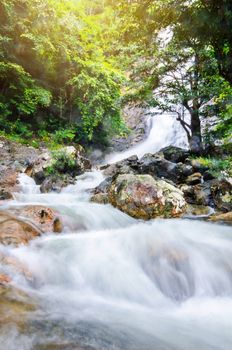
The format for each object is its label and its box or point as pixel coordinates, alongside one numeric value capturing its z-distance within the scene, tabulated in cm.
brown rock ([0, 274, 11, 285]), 290
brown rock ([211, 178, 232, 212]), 725
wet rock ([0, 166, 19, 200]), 724
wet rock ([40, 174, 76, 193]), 867
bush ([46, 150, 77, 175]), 955
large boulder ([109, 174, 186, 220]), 635
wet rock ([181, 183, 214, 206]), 744
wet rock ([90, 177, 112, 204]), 730
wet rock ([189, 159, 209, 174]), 877
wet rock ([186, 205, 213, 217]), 691
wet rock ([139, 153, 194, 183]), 890
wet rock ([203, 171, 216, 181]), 826
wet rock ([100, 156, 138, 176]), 940
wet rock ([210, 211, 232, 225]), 619
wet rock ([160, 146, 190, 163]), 1035
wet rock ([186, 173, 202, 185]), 829
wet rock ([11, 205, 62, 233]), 496
